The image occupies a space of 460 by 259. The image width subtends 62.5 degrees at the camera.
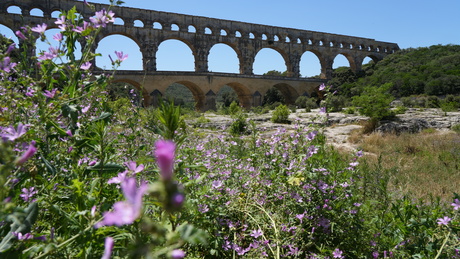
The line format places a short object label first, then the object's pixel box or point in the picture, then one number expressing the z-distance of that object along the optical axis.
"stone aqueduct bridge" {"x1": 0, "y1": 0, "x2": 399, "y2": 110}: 163.23
